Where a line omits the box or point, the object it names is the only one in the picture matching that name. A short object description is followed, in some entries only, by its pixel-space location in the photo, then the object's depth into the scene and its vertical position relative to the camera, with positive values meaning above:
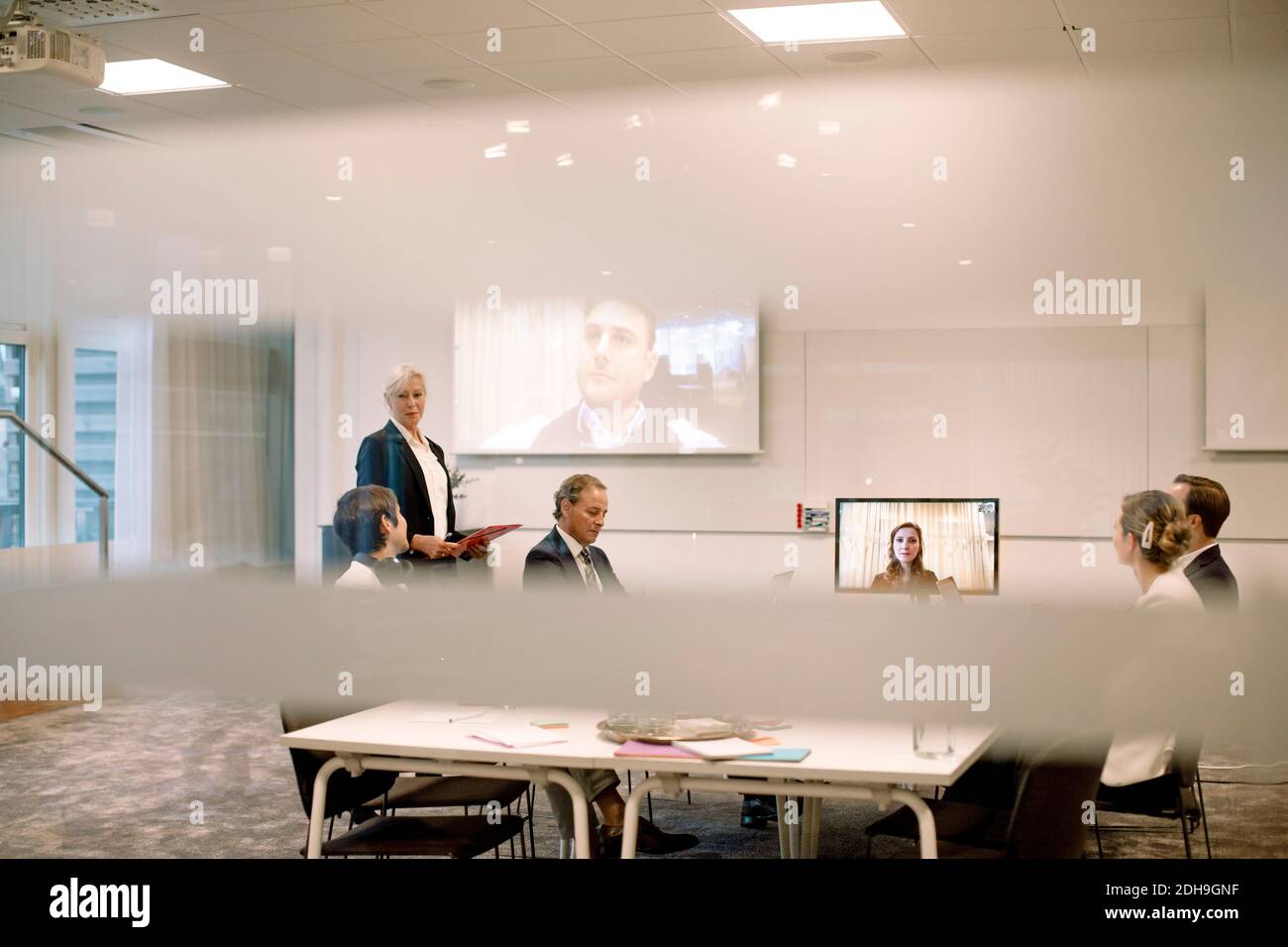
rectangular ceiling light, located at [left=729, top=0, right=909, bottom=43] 3.87 +1.29
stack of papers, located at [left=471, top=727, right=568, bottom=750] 3.29 -0.68
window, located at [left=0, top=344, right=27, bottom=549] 4.34 +0.06
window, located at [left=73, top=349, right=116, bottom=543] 4.25 +0.13
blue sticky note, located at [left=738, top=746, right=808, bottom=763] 3.13 -0.69
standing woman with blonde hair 3.85 -0.04
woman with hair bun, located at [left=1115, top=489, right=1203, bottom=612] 3.50 -0.22
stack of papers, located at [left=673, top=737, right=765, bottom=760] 3.17 -0.69
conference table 3.10 -0.71
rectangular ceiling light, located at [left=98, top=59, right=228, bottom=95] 4.41 +1.29
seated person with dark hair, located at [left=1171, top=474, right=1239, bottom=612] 3.50 -0.22
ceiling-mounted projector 4.05 +1.27
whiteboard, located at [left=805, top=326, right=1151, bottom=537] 3.55 +0.12
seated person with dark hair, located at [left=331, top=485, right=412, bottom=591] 3.97 -0.21
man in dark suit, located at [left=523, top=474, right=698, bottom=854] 3.77 -0.27
